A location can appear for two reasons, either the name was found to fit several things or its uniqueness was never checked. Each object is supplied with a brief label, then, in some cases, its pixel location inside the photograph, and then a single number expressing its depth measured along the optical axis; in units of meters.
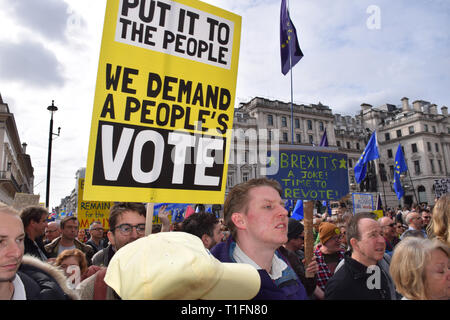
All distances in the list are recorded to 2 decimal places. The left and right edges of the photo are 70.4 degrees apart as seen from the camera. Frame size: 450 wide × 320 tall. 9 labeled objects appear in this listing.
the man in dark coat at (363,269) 2.64
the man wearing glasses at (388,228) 5.42
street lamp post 12.94
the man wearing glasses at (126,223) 2.66
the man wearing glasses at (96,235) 5.85
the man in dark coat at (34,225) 3.78
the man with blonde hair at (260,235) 2.00
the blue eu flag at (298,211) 9.46
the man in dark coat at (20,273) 1.43
